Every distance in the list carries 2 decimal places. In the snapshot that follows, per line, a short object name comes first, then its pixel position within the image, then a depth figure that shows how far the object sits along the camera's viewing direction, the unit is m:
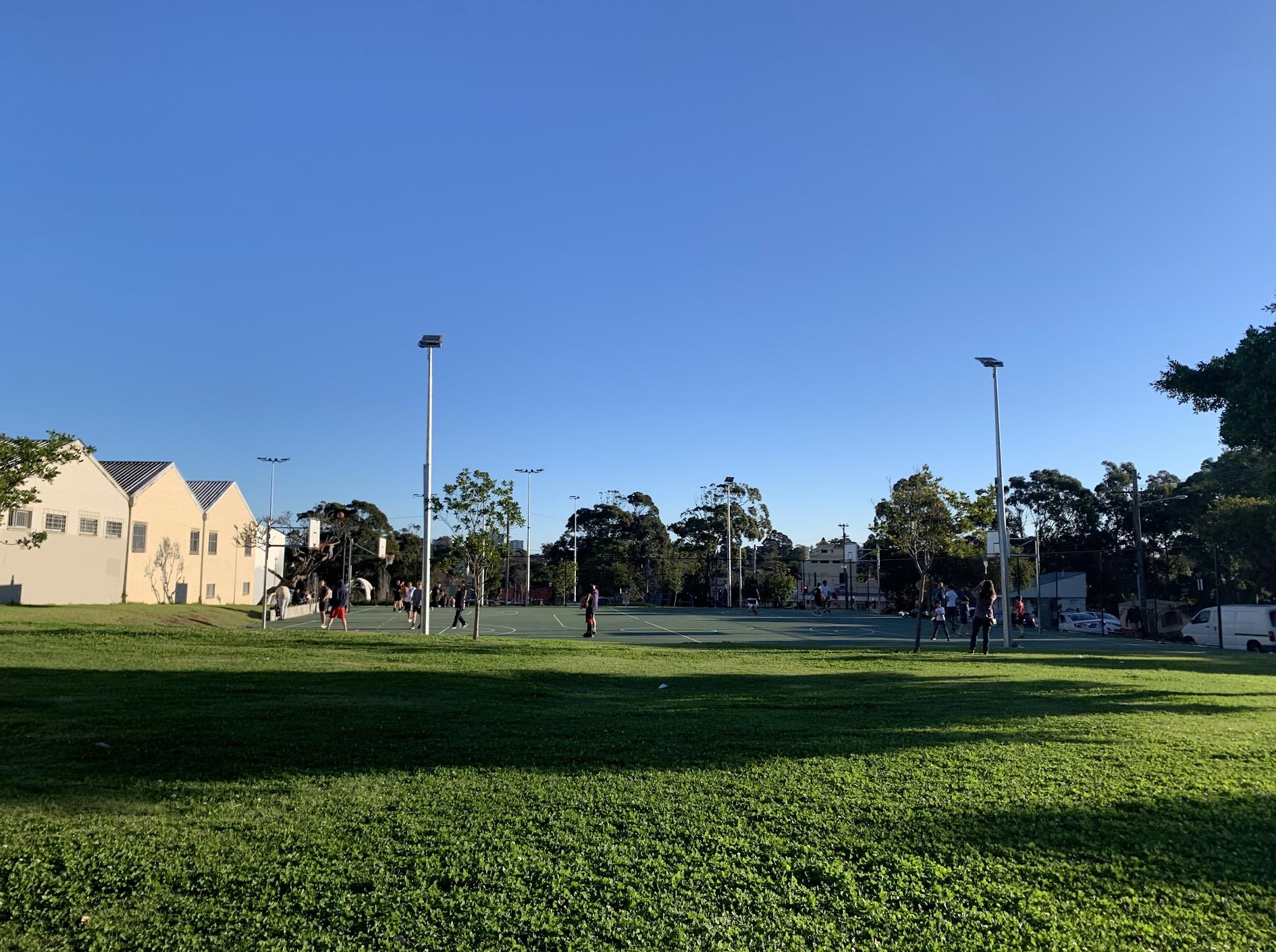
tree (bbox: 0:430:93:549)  25.11
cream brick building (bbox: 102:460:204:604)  44.44
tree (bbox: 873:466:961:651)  46.25
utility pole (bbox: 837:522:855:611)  65.75
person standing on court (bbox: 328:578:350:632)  28.39
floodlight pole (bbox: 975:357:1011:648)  28.15
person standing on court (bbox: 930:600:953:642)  29.02
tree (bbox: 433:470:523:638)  26.83
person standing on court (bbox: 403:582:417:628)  34.90
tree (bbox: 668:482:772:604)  83.12
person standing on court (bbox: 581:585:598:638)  27.39
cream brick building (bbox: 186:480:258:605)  53.28
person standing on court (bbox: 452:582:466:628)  33.34
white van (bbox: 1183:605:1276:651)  31.22
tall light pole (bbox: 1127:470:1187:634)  37.75
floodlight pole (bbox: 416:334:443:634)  26.36
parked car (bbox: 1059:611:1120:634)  42.75
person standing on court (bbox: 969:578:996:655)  20.61
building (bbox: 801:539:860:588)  83.44
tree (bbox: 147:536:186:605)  46.53
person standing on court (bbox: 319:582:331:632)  30.34
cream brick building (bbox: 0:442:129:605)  36.00
